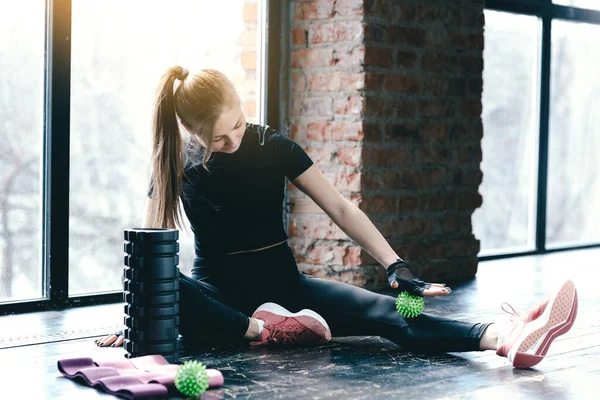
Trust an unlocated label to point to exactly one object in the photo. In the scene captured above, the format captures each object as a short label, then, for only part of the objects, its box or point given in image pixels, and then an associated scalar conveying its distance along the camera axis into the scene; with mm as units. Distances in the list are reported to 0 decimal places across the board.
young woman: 2506
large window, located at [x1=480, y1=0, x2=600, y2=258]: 4852
